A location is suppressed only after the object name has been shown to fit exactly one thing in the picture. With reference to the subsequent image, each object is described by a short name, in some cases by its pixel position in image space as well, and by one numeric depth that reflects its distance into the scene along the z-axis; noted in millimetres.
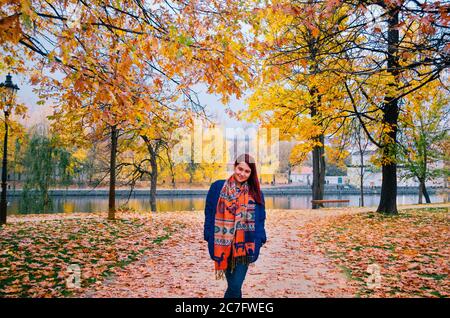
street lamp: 9711
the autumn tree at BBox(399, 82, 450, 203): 23516
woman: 3822
